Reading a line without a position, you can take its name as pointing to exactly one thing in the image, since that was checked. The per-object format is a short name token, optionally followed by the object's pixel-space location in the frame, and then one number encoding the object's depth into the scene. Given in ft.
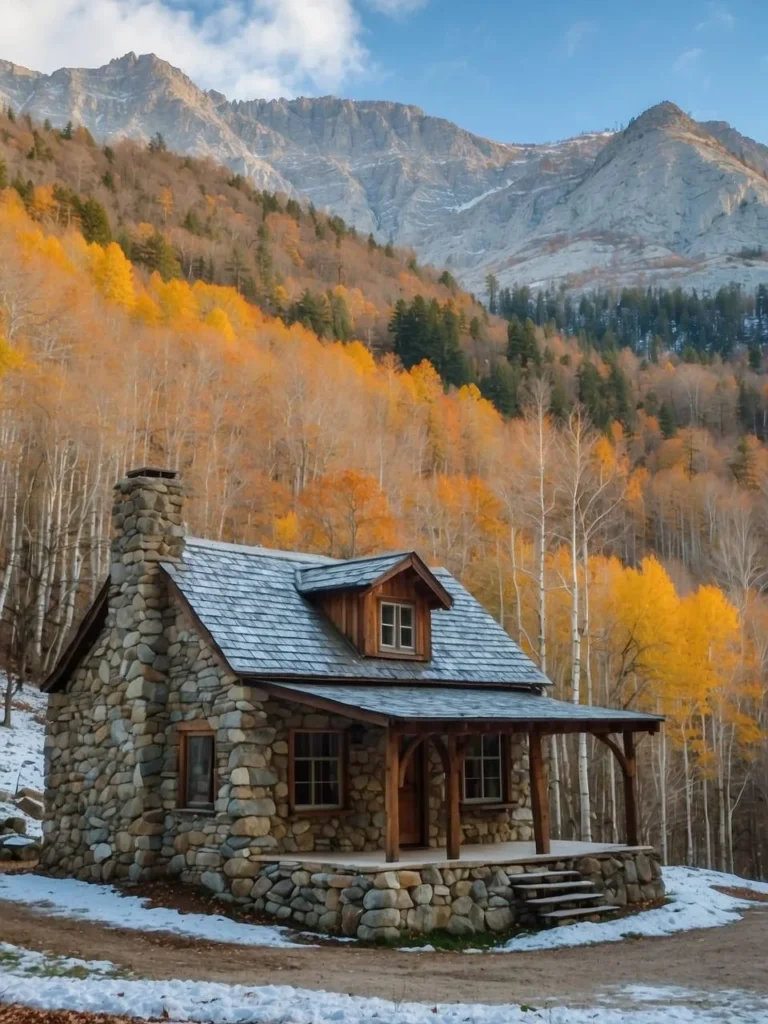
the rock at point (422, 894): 40.93
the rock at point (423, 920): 40.29
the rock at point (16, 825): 63.10
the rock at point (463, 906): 42.14
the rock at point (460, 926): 41.52
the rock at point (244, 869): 44.86
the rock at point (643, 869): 51.24
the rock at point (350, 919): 39.78
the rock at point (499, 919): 42.83
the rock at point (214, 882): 45.83
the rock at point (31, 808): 66.28
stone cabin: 46.37
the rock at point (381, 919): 39.14
